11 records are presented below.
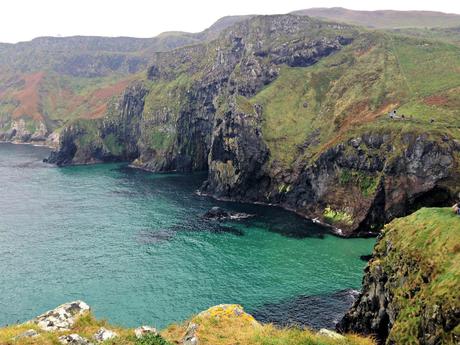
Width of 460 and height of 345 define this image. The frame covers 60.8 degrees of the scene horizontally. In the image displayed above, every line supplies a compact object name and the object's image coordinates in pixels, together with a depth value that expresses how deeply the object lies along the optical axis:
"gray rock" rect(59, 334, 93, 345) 25.94
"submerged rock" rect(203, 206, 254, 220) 122.25
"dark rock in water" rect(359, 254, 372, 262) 87.81
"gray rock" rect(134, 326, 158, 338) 28.99
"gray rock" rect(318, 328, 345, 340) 34.26
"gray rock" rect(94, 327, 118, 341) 27.86
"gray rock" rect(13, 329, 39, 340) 25.67
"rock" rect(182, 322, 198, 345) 31.05
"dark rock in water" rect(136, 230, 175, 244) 103.84
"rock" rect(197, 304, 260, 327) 36.36
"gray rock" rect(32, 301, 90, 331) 29.56
